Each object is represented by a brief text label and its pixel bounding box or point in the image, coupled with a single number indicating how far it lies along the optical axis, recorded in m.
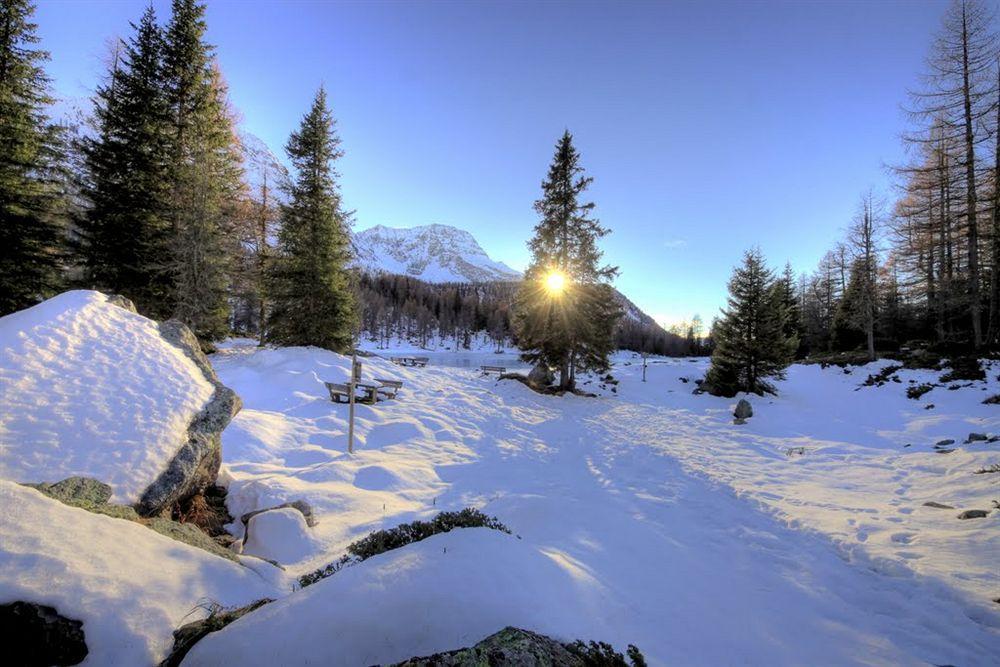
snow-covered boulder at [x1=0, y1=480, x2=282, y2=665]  2.35
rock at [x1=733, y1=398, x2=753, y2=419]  15.93
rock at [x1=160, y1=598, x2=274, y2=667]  2.30
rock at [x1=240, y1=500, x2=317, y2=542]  5.43
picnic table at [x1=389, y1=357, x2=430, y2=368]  25.69
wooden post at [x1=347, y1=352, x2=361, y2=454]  9.04
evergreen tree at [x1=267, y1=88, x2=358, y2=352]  18.58
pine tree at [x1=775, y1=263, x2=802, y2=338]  34.09
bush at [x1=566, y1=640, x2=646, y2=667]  2.13
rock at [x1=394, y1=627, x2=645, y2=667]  1.85
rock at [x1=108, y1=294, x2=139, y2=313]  6.90
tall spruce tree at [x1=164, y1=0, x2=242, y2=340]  15.12
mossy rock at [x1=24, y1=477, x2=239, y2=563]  3.61
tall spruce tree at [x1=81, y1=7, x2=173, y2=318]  15.12
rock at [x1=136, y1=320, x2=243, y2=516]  4.59
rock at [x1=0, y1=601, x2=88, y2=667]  2.12
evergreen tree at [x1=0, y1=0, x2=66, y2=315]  13.16
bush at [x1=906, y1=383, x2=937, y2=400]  14.76
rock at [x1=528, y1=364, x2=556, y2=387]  21.23
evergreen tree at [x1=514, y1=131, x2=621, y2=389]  20.05
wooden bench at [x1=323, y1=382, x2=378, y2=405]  12.07
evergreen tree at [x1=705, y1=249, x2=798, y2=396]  20.42
